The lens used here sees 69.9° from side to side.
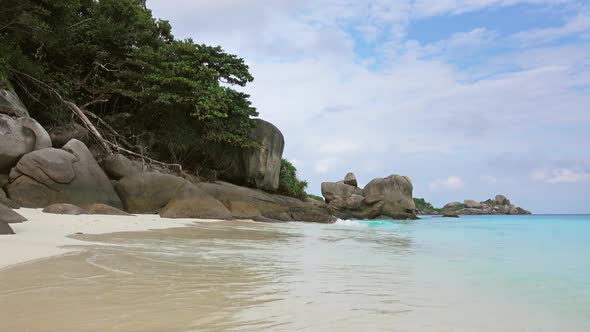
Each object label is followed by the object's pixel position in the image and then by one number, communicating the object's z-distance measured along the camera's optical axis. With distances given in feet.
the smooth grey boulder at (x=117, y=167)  47.03
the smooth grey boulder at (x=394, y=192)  97.96
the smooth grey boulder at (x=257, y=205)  52.42
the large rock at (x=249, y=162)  67.00
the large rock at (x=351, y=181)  106.42
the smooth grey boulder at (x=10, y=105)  40.76
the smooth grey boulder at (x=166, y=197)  43.63
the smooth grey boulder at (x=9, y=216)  21.65
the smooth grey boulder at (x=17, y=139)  38.45
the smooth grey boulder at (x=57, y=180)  36.37
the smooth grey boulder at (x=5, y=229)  17.13
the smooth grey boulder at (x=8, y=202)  32.01
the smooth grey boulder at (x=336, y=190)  101.19
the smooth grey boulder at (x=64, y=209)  31.09
